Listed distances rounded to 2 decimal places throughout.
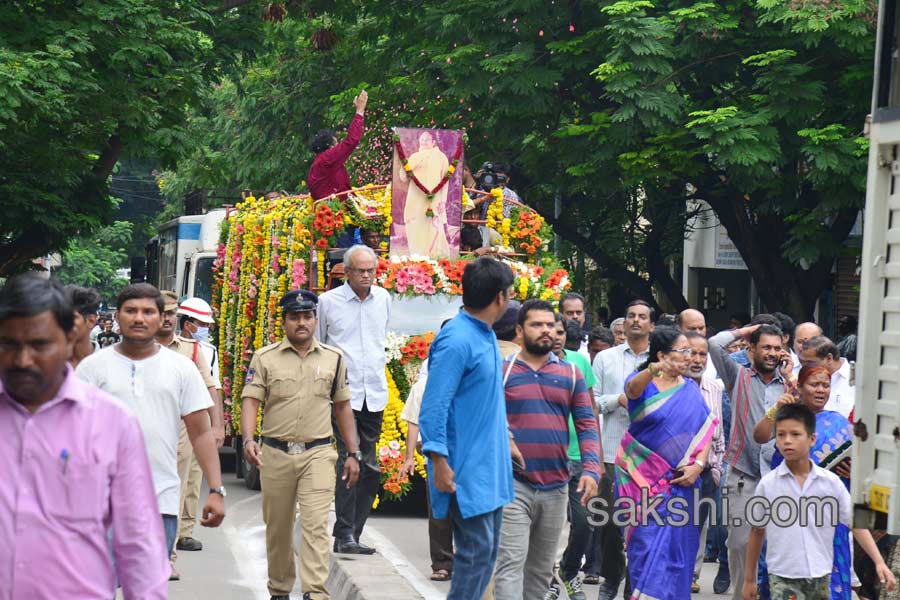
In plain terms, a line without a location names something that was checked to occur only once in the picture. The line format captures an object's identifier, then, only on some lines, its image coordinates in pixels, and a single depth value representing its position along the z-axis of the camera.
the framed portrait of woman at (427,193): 24.58
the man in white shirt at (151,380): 12.60
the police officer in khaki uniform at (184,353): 18.56
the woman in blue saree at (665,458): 14.55
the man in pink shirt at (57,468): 7.23
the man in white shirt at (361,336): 20.21
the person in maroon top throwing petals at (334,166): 24.96
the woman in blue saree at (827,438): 13.46
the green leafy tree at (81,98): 31.78
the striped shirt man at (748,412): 17.69
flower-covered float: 23.38
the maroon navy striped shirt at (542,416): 13.83
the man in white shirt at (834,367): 15.65
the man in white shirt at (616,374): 18.75
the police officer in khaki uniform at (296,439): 15.99
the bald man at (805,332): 17.36
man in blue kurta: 12.16
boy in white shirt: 13.26
